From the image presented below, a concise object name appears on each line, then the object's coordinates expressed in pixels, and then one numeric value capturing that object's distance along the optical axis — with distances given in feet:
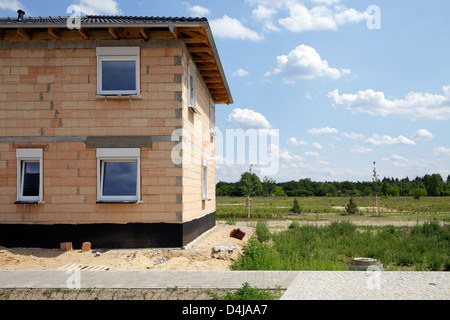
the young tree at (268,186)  268.80
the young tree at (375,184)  120.67
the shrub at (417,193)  224.22
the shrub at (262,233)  49.47
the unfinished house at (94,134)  39.14
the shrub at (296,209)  114.52
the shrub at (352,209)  113.35
